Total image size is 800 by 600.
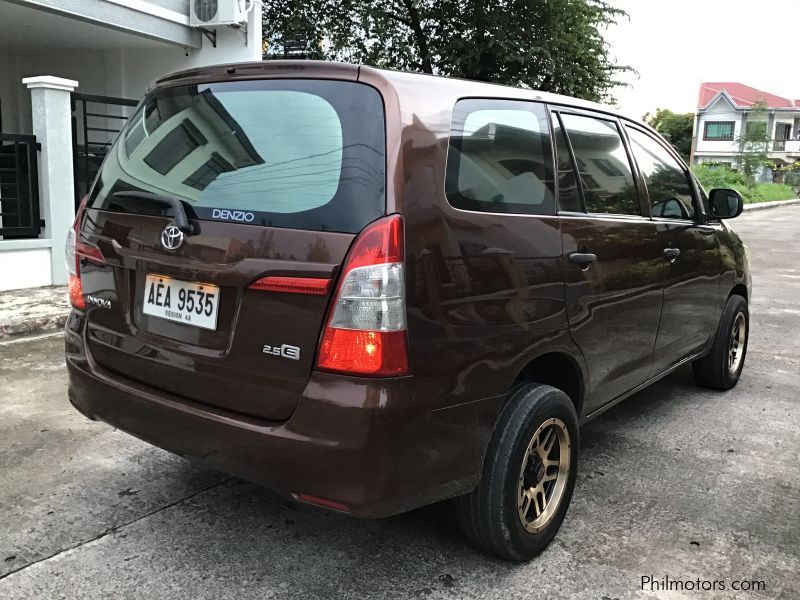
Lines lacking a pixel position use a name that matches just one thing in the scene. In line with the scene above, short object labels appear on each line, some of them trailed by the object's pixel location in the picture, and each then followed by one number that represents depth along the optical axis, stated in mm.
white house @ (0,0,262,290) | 7352
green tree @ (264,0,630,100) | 18406
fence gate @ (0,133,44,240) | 7262
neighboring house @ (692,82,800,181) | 56656
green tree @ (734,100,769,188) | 40188
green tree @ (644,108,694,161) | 69625
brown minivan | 2201
